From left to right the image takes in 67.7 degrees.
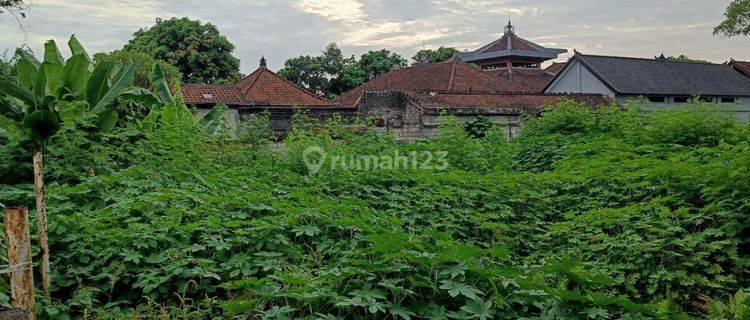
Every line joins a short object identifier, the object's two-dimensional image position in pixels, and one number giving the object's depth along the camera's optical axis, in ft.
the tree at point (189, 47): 88.58
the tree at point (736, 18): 80.12
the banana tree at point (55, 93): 16.76
